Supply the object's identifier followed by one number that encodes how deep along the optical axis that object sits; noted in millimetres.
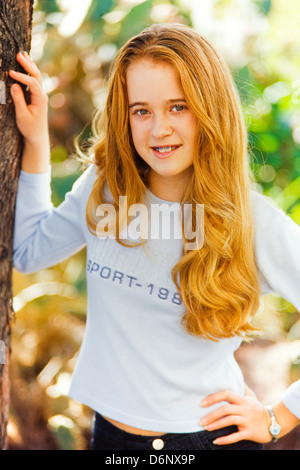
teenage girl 2148
